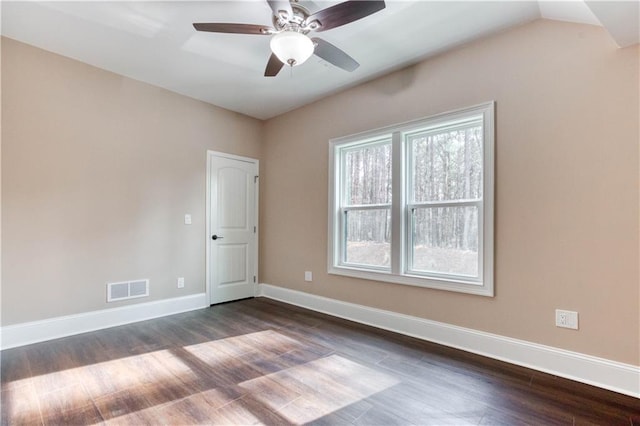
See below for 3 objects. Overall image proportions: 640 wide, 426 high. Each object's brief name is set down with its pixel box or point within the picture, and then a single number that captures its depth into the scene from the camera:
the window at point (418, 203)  2.75
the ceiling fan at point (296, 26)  1.85
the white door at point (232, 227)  4.27
